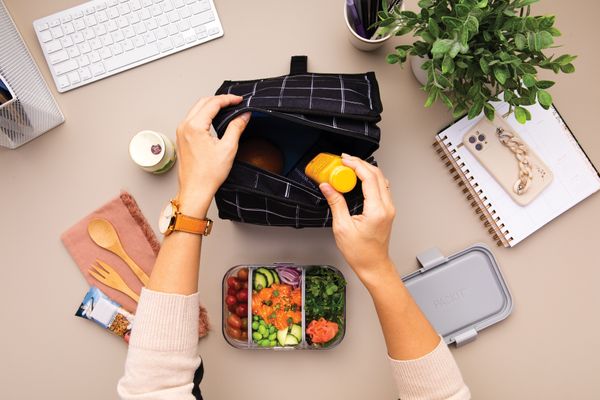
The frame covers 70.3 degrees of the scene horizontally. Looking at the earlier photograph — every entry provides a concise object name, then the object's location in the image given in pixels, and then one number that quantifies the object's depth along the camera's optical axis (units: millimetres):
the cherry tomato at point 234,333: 867
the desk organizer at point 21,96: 811
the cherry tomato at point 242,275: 872
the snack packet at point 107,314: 886
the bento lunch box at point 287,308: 853
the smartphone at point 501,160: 871
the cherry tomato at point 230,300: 865
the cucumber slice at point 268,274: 864
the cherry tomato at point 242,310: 861
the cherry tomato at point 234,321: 863
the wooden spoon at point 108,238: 904
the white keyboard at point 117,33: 894
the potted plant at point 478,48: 627
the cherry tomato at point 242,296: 862
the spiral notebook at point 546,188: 875
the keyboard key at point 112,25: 896
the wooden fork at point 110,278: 902
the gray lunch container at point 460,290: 887
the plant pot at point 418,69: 853
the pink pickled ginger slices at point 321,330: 834
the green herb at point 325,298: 853
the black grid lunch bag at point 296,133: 723
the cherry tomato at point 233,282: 869
